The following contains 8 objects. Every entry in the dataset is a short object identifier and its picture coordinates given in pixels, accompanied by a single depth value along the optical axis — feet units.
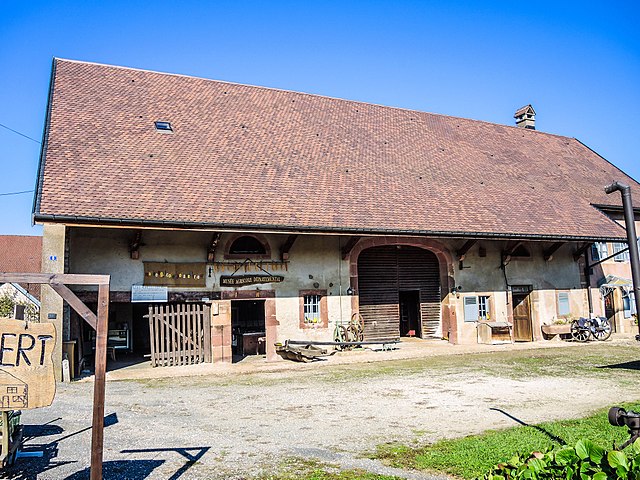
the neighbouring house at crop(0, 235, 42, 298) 93.15
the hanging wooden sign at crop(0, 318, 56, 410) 15.89
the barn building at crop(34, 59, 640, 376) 43.47
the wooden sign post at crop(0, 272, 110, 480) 14.79
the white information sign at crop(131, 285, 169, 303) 43.65
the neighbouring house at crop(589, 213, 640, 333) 64.39
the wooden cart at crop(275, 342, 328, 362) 46.11
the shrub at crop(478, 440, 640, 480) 9.80
